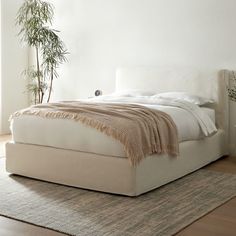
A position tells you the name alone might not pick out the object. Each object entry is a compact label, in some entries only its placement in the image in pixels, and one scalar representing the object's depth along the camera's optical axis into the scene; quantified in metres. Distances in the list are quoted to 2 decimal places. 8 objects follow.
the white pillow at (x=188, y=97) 5.04
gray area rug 3.08
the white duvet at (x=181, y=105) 4.61
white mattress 3.76
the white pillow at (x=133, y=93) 5.24
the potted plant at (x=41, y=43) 6.24
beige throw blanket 3.66
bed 3.71
